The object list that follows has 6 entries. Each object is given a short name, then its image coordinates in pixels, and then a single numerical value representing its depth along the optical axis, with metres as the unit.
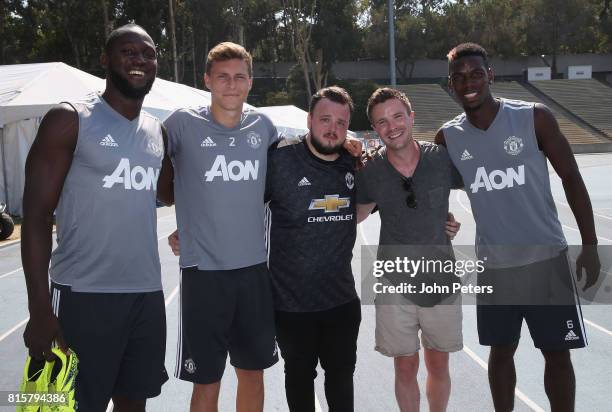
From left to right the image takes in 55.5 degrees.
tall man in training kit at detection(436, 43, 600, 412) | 3.15
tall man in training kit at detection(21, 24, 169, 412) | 2.62
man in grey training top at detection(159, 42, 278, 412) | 3.12
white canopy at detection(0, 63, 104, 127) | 14.25
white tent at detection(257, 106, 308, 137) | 21.55
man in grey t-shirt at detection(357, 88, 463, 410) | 3.29
